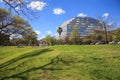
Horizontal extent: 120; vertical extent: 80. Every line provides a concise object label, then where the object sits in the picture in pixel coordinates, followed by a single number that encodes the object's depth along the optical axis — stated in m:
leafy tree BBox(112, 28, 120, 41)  29.29
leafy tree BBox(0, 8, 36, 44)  13.90
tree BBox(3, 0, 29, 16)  6.53
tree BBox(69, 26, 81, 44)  35.63
